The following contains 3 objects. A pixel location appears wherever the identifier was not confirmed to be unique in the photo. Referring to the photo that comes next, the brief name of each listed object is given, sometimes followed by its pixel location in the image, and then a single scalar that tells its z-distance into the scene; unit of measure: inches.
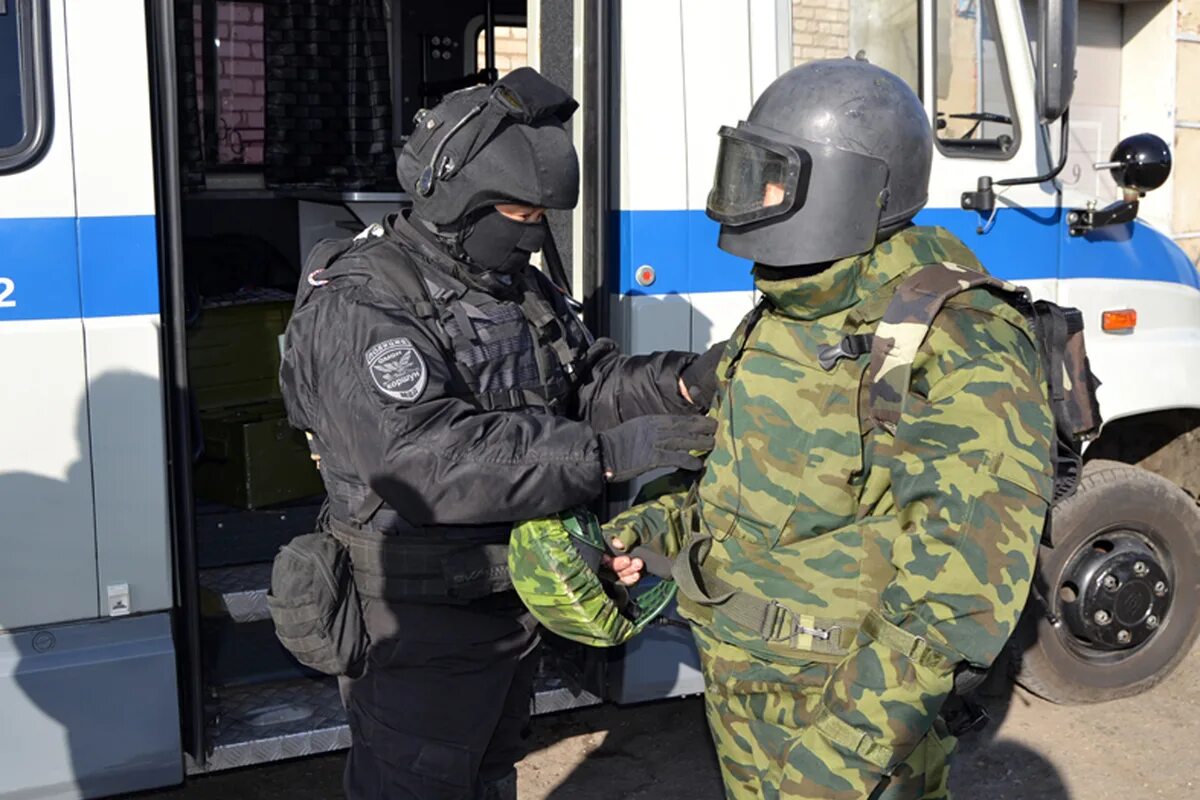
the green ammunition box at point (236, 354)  176.7
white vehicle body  105.7
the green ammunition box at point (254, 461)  167.9
